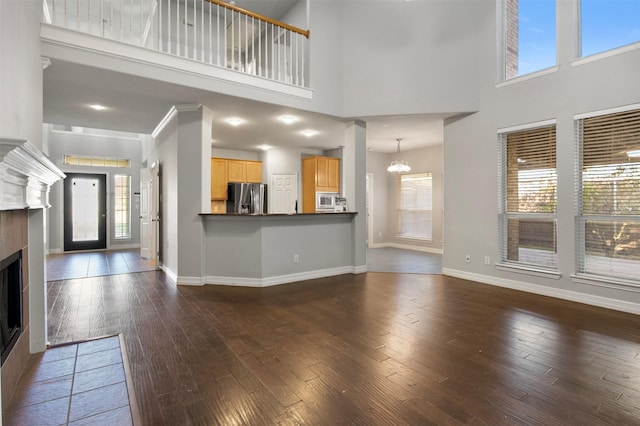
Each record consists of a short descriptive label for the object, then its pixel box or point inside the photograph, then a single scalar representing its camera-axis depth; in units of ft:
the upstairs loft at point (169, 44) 10.78
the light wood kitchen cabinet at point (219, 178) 23.06
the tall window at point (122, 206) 28.07
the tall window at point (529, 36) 13.82
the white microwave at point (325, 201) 23.73
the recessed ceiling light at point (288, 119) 17.20
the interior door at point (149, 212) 19.92
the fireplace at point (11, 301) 6.57
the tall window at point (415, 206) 27.53
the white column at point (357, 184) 17.90
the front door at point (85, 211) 26.17
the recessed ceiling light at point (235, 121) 17.60
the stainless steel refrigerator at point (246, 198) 20.56
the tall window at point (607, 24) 11.67
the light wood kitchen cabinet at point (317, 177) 25.71
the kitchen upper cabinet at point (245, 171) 23.98
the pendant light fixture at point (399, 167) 24.21
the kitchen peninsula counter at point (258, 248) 15.08
